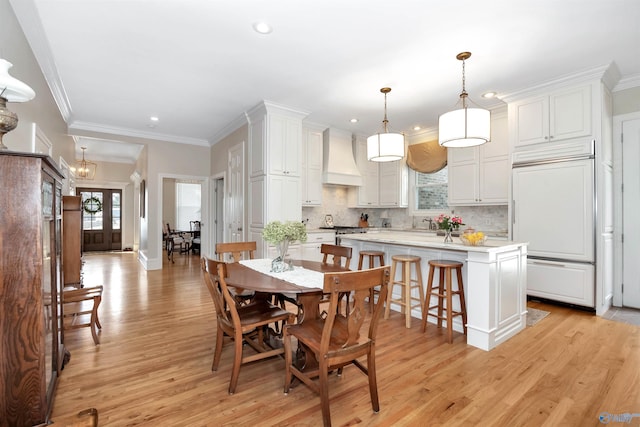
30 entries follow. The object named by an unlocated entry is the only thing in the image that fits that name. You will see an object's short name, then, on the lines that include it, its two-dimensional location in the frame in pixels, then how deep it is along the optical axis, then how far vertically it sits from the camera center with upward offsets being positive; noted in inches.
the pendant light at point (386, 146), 143.9 +30.7
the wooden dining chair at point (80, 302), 108.2 -32.4
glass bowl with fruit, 113.8 -9.8
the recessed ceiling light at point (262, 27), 104.9 +63.6
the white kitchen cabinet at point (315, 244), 198.8 -20.5
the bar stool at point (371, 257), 142.6 -20.9
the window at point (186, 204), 414.9 +11.8
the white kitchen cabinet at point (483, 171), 184.7 +25.4
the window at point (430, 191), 230.7 +15.9
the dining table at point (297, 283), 80.7 -19.5
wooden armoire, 55.8 -14.3
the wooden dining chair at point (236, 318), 81.6 -30.0
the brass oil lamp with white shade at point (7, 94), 58.3 +24.5
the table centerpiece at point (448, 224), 125.9 -5.0
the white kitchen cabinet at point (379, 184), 248.4 +23.0
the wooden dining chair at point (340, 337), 65.5 -30.5
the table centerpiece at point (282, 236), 97.5 -7.6
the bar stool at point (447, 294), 114.7 -31.9
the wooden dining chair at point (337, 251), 112.0 -14.9
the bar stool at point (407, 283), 128.3 -30.5
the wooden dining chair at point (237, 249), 108.6 -15.2
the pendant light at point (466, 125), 111.1 +31.4
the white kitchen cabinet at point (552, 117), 144.6 +46.9
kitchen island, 108.3 -27.0
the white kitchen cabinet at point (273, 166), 181.6 +28.0
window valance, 223.8 +41.2
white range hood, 228.1 +39.3
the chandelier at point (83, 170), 300.1 +44.3
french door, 362.6 -7.3
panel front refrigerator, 143.7 -6.6
